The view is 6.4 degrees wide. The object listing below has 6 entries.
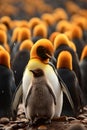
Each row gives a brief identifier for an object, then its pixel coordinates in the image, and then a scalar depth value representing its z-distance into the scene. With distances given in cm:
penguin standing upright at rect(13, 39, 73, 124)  870
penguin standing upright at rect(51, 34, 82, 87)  1197
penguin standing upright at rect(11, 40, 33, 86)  1259
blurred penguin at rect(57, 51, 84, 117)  1029
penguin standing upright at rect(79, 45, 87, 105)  1204
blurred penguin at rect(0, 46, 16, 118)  1014
